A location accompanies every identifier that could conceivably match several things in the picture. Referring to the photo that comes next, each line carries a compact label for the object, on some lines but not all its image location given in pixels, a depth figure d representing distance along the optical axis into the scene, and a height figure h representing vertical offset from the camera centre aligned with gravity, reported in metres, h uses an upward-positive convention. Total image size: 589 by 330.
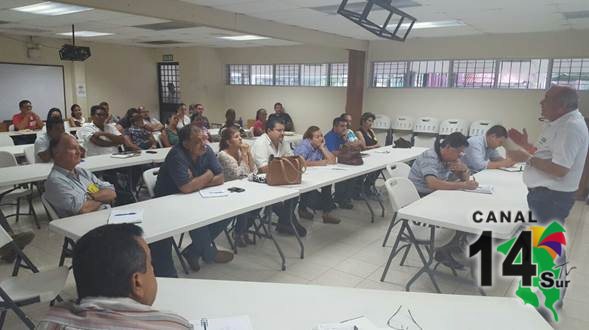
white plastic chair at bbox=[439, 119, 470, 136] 7.65 -0.43
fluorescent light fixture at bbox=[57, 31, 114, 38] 8.27 +1.31
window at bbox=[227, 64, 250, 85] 11.12 +0.70
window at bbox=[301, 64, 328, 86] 9.71 +0.65
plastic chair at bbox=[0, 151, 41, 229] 4.38 -1.08
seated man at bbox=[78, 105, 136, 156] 5.38 -0.58
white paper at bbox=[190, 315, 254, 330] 1.43 -0.81
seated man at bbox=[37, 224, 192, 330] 1.05 -0.53
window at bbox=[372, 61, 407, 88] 8.64 +0.62
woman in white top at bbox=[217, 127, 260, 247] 3.96 -0.66
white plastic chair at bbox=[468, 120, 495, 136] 7.42 -0.42
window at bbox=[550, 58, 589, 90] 6.77 +0.58
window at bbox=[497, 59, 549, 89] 7.13 +0.56
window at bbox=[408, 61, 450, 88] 8.11 +0.60
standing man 2.57 -0.34
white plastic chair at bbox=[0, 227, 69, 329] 2.17 -1.09
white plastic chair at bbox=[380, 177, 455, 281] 3.08 -1.02
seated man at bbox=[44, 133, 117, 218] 2.74 -0.63
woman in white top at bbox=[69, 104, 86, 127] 7.75 -0.43
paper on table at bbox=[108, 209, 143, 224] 2.57 -0.78
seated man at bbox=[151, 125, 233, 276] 3.20 -0.65
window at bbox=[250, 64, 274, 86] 10.60 +0.68
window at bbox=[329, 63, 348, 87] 9.40 +0.62
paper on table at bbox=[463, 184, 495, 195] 3.60 -0.77
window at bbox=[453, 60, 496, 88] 7.65 +0.59
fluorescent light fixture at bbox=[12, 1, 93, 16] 5.48 +1.23
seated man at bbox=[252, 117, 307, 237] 4.33 -0.58
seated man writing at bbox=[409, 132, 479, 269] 3.57 -0.65
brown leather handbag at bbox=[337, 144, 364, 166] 4.75 -0.64
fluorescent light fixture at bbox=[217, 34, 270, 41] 8.48 +1.31
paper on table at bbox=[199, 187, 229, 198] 3.20 -0.76
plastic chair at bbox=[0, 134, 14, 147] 5.94 -0.69
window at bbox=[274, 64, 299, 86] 10.16 +0.65
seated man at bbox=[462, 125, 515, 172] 4.64 -0.58
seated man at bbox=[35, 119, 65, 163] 4.35 -0.52
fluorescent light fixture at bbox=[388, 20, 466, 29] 6.08 +1.23
